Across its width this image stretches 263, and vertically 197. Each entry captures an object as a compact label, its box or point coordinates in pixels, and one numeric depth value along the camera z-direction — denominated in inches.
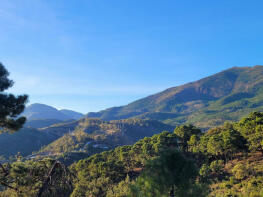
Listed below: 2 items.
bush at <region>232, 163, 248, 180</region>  994.1
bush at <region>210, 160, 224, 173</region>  1181.2
